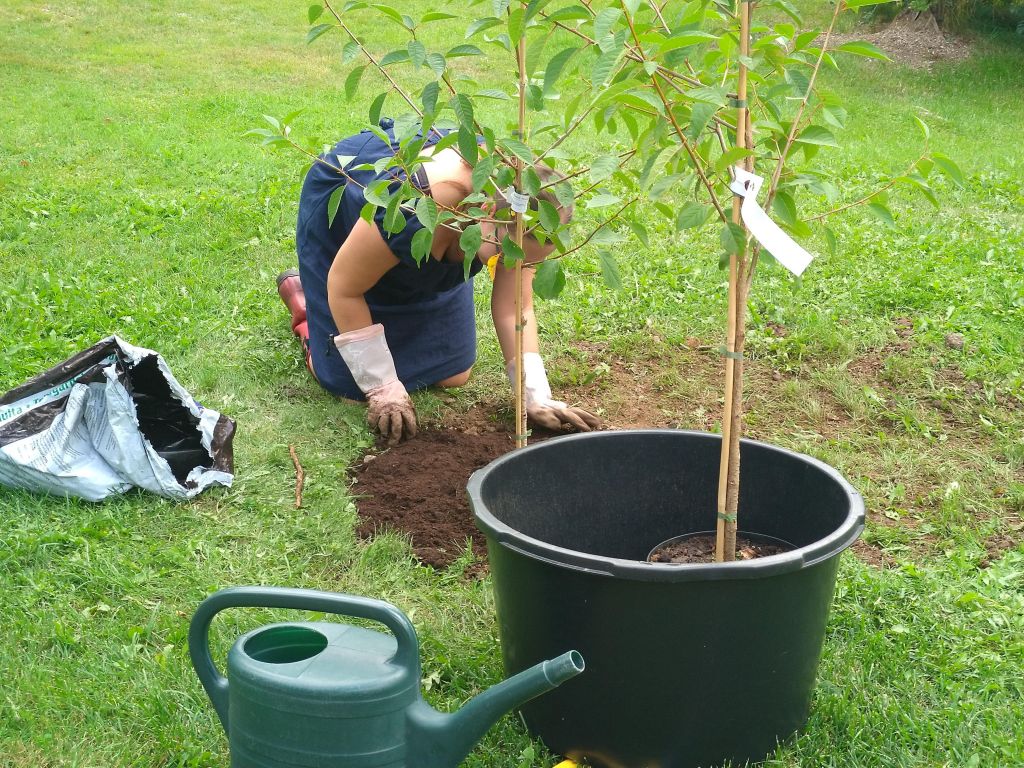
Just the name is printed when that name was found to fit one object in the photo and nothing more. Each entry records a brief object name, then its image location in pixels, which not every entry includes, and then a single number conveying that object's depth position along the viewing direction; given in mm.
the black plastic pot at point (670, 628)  1672
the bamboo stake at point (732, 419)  1776
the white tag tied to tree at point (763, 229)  1517
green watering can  1458
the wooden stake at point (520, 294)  2168
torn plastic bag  2768
